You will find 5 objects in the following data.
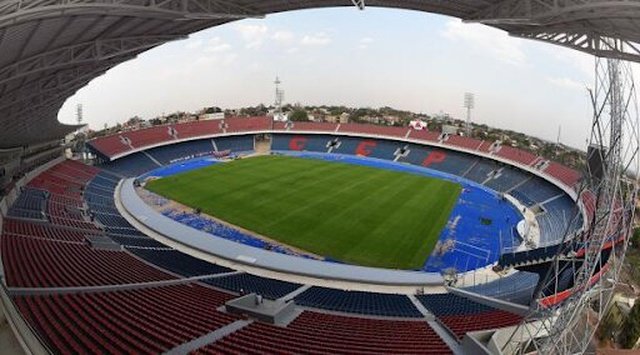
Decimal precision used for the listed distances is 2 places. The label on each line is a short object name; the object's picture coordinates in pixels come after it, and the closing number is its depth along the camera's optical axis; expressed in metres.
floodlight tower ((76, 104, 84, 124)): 76.09
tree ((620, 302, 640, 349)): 22.45
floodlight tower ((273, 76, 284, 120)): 94.09
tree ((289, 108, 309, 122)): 96.59
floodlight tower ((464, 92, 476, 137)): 80.88
